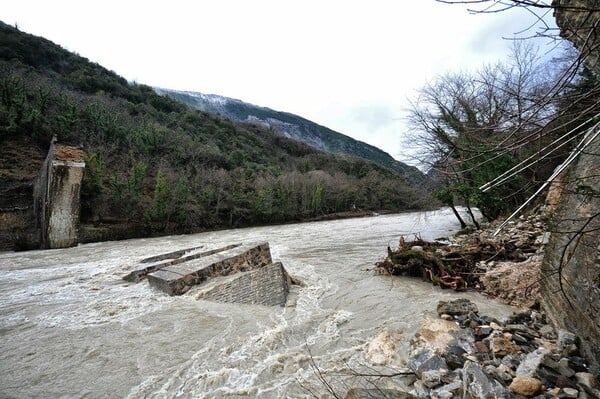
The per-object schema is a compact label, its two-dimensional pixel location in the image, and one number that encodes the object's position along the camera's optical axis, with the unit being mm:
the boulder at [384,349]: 3412
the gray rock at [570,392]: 2168
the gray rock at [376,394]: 2410
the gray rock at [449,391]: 2400
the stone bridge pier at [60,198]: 14227
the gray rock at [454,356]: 2885
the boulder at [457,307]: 4469
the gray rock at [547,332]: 3348
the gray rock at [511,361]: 2713
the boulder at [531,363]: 2495
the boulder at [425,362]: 2908
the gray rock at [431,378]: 2648
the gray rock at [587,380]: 2225
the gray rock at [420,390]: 2529
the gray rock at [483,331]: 3514
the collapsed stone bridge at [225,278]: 5570
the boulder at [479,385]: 2219
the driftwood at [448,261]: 6504
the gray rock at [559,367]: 2396
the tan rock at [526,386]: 2283
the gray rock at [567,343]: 2680
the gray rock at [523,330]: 3380
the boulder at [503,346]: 3012
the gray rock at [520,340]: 3195
